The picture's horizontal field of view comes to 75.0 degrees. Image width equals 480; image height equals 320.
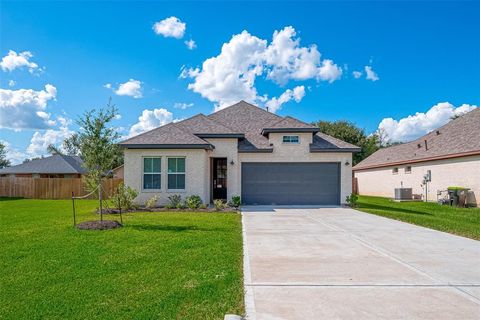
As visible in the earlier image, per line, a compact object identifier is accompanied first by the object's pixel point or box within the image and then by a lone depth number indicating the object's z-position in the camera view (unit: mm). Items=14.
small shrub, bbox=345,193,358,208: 15836
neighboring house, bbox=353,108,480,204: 16938
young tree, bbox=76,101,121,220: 9625
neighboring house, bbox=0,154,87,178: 31345
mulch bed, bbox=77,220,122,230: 8734
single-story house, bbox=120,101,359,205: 16266
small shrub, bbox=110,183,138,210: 12938
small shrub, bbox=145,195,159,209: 13805
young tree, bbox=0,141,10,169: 64475
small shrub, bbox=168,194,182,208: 14098
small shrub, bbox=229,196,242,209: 14727
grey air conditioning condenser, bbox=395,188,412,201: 20638
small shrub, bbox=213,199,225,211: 13695
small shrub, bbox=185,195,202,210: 13734
